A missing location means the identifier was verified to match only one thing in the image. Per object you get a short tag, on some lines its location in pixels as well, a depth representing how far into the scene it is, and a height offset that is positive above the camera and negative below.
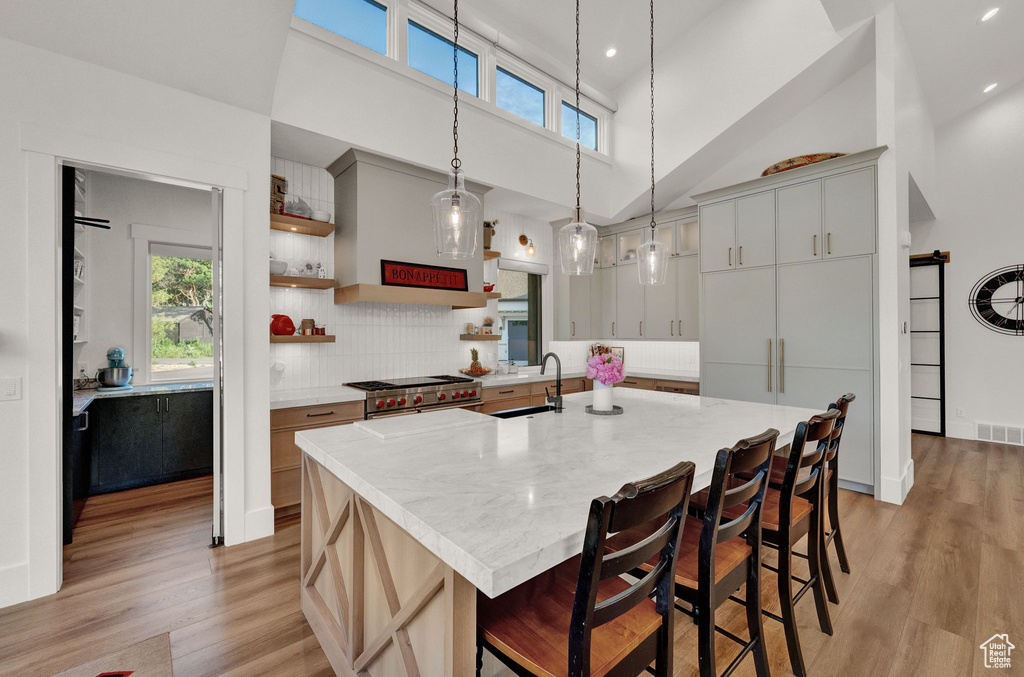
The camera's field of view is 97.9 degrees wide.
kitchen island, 1.02 -0.44
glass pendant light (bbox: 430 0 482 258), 2.00 +0.55
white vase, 2.44 -0.33
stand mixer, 3.79 -0.31
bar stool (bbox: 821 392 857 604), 2.00 -0.79
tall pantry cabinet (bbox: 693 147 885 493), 3.51 +0.39
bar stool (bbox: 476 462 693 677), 0.94 -0.71
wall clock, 4.97 +0.43
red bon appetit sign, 3.77 +0.55
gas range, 3.54 -0.48
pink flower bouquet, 2.39 -0.17
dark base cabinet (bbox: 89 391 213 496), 3.53 -0.85
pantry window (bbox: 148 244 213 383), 4.24 +0.23
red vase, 3.48 +0.10
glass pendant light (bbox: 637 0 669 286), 2.71 +0.48
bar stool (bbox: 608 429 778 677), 1.30 -0.74
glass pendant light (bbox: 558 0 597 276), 2.42 +0.52
